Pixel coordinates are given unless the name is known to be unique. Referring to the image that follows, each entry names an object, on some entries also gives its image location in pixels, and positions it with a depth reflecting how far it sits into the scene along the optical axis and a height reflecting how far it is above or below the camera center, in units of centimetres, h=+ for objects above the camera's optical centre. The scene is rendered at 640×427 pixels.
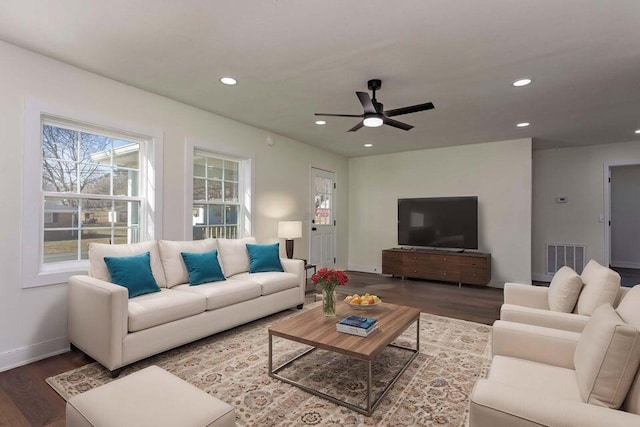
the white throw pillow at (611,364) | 123 -57
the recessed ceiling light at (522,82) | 318 +134
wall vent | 607 -75
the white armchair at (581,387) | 112 -67
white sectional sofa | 245 -78
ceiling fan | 292 +99
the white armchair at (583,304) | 204 -58
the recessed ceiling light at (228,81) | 321 +136
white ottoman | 129 -80
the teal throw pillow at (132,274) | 282 -51
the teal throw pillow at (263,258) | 406 -54
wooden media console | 548 -87
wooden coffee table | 207 -85
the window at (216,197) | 430 +28
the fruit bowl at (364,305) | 281 -78
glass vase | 274 -73
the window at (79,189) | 278 +27
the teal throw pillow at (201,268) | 341 -55
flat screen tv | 582 -10
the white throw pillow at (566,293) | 230 -54
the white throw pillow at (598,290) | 204 -47
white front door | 628 -5
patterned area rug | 200 -121
